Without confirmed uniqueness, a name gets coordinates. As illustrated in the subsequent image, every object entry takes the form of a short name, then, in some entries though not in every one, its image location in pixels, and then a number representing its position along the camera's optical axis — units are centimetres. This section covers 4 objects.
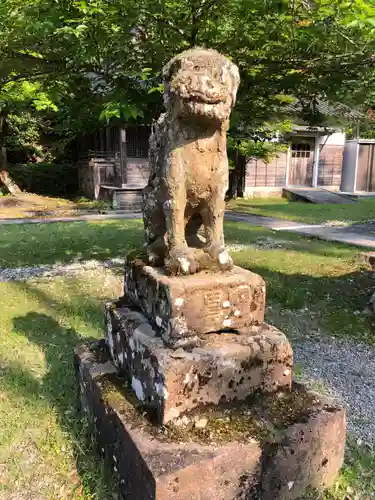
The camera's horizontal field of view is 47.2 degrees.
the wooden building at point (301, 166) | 2031
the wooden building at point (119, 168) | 1642
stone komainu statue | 210
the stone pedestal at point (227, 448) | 189
